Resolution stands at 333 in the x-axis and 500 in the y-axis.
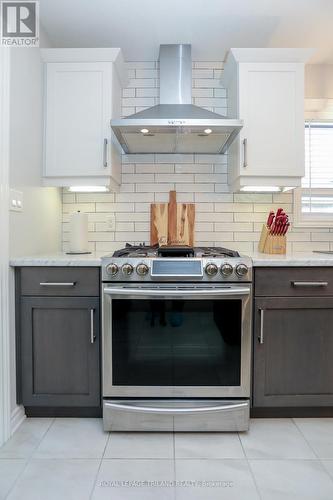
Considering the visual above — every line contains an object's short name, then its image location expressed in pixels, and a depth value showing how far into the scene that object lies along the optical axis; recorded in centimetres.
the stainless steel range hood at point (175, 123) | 217
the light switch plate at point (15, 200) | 193
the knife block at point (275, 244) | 250
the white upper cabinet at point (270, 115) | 239
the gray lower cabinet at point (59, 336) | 201
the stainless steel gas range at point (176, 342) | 192
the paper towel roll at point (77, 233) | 250
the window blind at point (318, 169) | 282
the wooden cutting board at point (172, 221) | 273
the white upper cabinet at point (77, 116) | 238
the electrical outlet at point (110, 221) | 279
